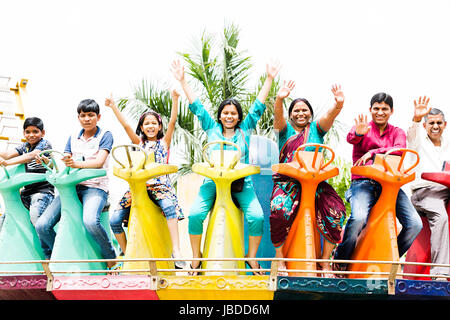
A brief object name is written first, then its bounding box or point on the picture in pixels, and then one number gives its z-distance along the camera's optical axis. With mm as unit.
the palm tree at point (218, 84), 14000
